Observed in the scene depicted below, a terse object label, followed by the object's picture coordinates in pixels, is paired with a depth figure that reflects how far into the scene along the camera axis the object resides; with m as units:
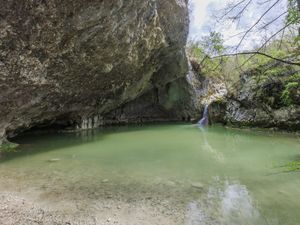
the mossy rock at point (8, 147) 6.91
